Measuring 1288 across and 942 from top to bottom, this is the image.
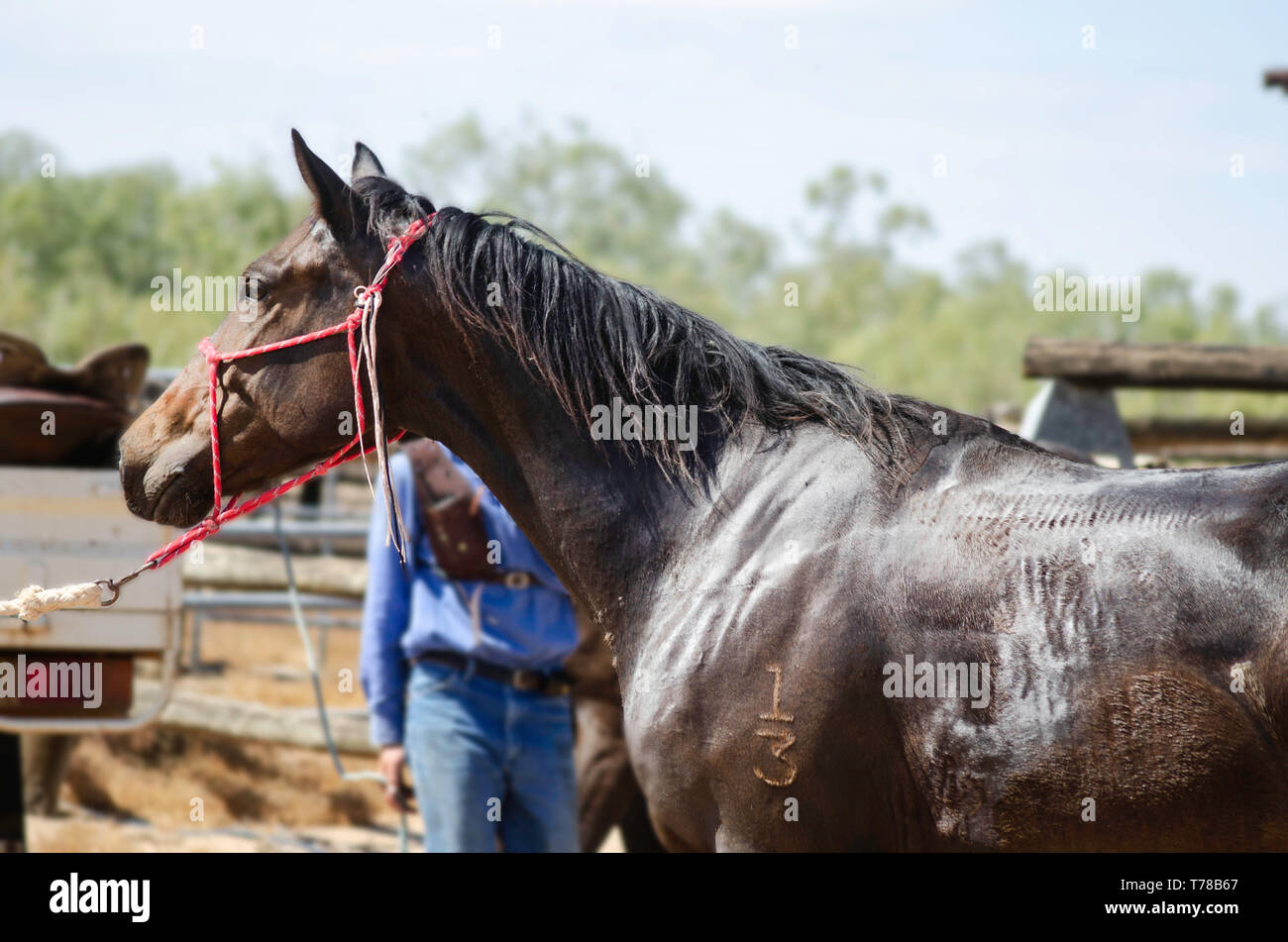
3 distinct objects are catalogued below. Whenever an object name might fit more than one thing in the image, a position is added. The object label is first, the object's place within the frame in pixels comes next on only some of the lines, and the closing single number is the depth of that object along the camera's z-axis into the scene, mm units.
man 3797
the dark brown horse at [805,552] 2146
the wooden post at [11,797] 5304
